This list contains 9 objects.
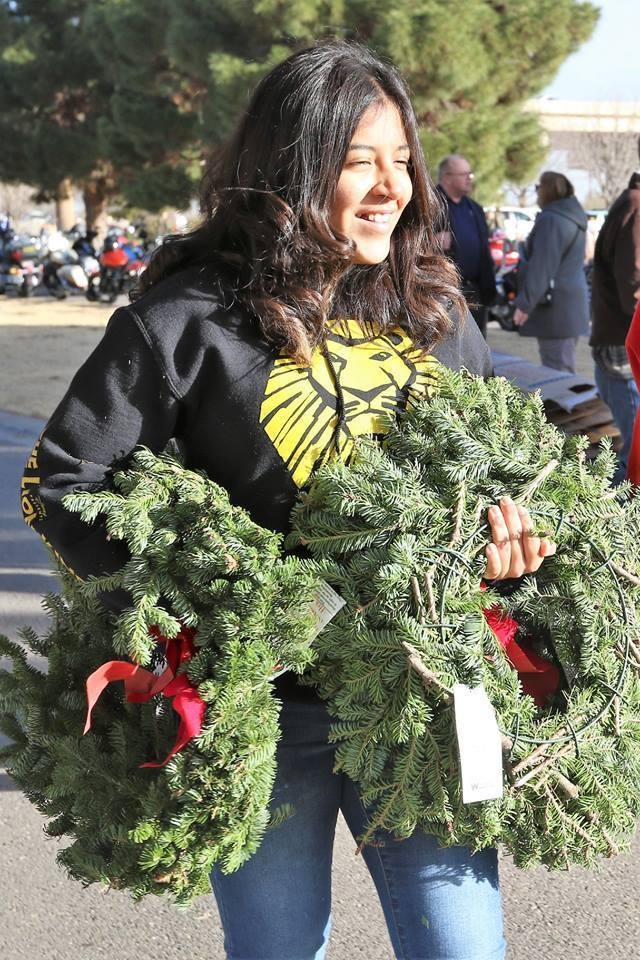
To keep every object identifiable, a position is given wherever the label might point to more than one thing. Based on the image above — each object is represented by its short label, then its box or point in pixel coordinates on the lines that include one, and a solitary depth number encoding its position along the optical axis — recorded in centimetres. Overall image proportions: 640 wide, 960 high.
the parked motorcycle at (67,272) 2080
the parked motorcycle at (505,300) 1471
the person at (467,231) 677
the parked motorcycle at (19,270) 2259
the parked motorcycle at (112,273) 2006
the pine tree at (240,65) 1555
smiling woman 182
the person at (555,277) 723
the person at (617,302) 562
